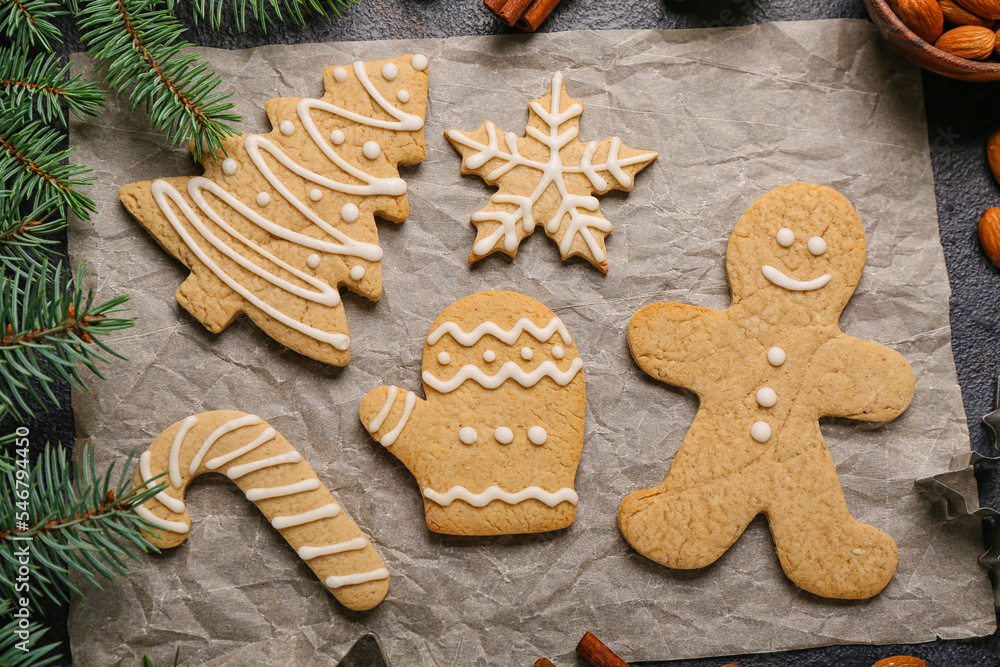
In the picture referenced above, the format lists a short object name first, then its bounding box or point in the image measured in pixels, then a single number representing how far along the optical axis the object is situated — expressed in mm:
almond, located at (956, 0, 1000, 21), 459
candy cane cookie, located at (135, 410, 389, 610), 453
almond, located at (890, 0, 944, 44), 459
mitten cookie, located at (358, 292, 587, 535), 459
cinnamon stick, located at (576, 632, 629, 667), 452
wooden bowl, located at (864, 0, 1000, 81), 456
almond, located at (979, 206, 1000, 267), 474
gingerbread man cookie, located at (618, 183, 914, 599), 461
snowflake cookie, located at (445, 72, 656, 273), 470
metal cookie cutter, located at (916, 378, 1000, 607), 458
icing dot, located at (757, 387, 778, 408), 464
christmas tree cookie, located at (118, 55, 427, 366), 462
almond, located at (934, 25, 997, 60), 458
